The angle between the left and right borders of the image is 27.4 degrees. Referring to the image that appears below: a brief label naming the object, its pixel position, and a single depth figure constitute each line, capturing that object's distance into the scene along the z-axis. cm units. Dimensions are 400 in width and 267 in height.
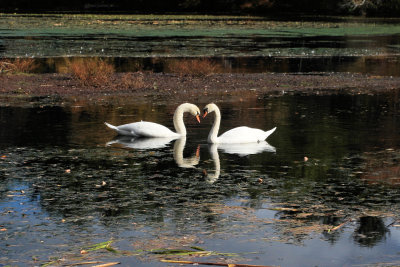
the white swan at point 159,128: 1388
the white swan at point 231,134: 1323
